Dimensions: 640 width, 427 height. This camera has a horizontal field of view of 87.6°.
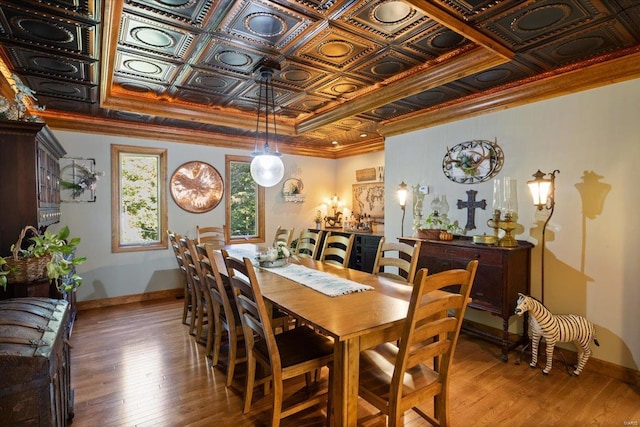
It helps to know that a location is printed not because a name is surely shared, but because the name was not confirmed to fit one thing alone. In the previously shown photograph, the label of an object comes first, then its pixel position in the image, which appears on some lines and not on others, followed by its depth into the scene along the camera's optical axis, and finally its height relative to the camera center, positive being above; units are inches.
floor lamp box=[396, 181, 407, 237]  170.6 +6.1
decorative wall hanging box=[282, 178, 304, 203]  242.7 +11.3
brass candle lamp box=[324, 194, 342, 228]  258.8 -6.6
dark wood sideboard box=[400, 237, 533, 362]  117.0 -24.4
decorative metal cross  145.4 +0.1
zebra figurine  106.7 -39.5
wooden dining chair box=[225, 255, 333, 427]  71.2 -34.8
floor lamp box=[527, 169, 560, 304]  115.7 +4.8
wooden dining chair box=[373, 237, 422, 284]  100.7 -17.5
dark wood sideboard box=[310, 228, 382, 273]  204.1 -27.8
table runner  87.0 -21.9
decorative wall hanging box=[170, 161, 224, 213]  199.2 +11.2
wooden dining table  62.4 -22.7
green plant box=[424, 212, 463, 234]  151.7 -8.2
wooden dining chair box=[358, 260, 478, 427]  60.9 -34.0
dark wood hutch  98.8 +7.3
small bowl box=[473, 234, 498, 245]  126.0 -12.8
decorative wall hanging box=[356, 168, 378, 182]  232.5 +22.3
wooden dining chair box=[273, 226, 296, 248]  163.2 -15.2
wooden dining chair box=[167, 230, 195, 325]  136.1 -28.6
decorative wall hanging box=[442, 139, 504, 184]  138.7 +19.7
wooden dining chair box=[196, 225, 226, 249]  186.4 -18.5
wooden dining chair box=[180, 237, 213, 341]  114.3 -29.8
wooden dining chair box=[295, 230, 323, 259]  144.2 -17.6
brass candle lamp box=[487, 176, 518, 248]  122.5 -2.2
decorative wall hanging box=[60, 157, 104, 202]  168.4 +12.8
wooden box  49.8 -25.4
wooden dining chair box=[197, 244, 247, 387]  96.0 -34.5
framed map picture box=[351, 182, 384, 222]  227.9 +4.6
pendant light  134.0 +15.9
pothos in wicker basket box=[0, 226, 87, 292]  83.4 -13.8
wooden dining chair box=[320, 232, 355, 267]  125.8 -17.3
